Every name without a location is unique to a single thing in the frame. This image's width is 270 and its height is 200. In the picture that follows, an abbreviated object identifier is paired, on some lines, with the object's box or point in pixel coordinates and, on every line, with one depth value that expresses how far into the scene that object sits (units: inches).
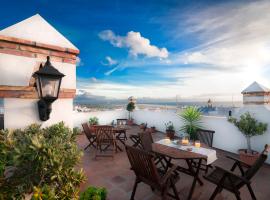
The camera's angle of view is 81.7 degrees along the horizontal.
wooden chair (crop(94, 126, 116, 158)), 180.2
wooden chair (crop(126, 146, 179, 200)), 85.9
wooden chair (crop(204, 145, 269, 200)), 86.2
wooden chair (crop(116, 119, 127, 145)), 211.8
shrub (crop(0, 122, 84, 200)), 46.4
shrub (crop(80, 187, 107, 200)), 77.7
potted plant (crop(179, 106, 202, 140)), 210.4
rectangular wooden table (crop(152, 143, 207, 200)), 102.5
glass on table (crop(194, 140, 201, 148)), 124.2
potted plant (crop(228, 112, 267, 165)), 147.5
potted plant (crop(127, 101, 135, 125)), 361.4
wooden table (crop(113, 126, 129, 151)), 207.0
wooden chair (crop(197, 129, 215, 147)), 153.4
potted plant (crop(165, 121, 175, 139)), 257.6
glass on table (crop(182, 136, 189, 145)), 130.2
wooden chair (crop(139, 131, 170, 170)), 128.9
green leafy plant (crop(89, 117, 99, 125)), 304.7
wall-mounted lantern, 65.2
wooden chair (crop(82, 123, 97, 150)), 197.2
